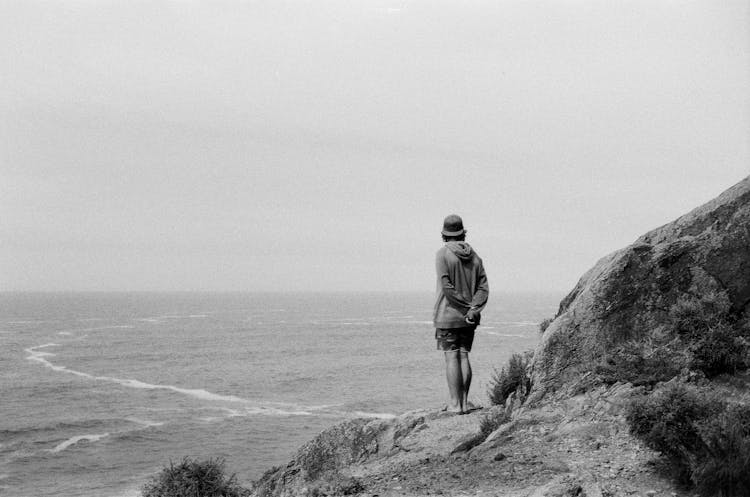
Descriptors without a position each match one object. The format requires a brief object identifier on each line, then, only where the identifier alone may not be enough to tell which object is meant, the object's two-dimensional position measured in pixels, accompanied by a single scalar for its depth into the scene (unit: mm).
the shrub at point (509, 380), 11242
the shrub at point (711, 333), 8062
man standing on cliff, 10156
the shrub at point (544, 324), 13156
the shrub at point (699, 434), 5965
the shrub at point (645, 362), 8219
